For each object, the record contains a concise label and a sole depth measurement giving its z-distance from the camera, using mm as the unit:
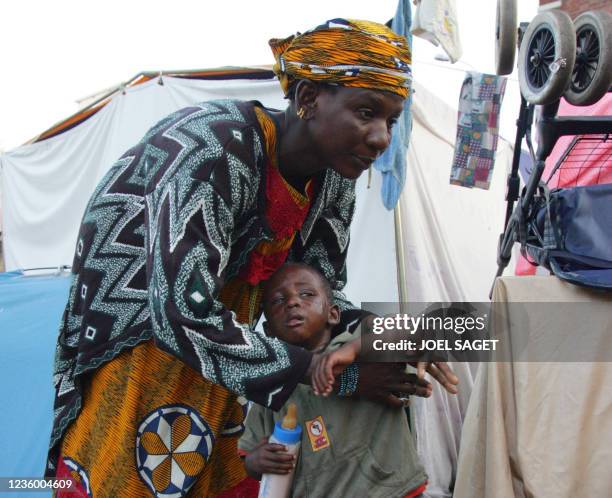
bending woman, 993
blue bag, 1737
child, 1286
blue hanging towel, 2869
